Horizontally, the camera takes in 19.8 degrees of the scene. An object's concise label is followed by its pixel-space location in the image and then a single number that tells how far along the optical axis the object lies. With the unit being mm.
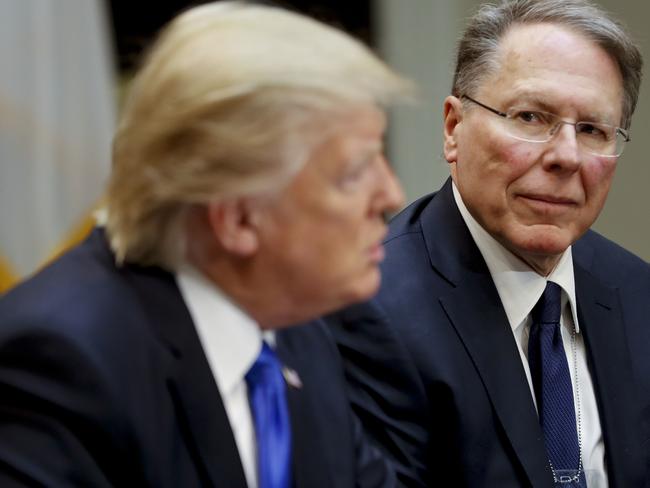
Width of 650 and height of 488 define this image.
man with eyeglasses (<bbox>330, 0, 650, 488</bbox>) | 1671
